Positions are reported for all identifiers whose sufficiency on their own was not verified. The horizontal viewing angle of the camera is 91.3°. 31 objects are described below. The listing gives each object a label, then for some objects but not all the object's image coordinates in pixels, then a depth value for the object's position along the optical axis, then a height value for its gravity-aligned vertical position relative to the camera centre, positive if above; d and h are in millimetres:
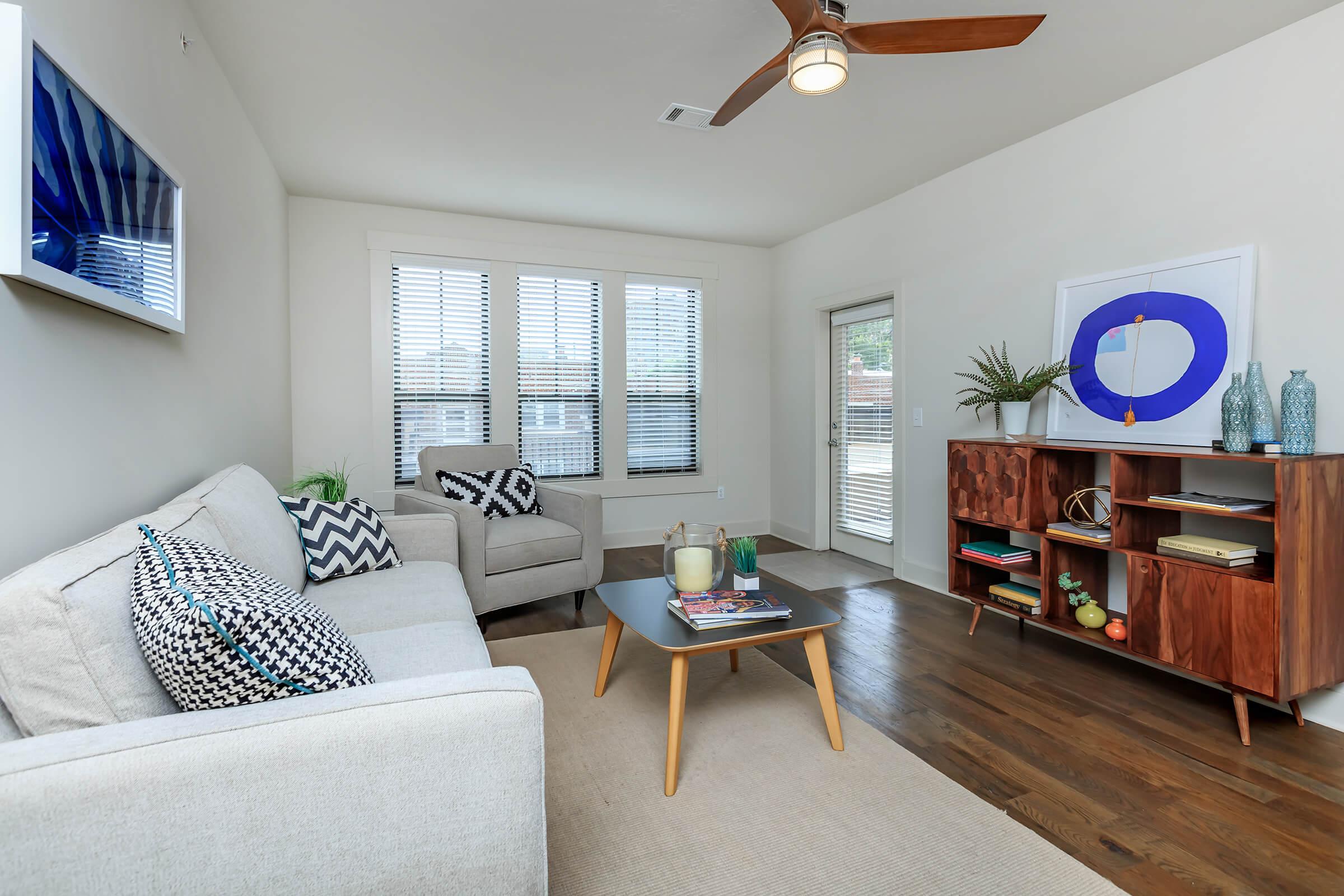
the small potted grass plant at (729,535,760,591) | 2459 -507
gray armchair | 3266 -587
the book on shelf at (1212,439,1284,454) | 2268 -53
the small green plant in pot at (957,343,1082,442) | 3188 +218
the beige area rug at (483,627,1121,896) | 1560 -1047
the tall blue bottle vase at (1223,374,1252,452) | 2365 +51
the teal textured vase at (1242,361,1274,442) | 2328 +77
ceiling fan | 1965 +1227
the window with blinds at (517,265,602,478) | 4984 +477
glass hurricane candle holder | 2430 -463
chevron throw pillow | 2504 -425
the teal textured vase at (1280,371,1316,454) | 2244 +58
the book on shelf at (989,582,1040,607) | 3041 -761
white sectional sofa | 869 -492
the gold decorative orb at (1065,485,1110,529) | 2936 -356
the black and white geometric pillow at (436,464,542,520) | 3850 -348
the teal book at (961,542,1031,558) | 3229 -583
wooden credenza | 2129 -521
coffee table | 1968 -640
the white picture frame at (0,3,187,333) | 1206 +521
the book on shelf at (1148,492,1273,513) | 2281 -251
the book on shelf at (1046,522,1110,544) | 2736 -431
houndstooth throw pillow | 1052 -347
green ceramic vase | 2777 -780
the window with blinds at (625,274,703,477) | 5352 +472
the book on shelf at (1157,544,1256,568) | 2279 -450
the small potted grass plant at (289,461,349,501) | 3486 -291
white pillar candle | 2426 -503
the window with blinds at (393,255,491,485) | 4629 +551
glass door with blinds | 4605 +5
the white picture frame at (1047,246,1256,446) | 2600 +376
